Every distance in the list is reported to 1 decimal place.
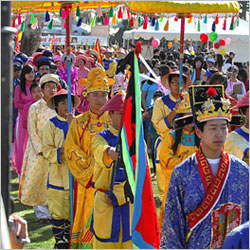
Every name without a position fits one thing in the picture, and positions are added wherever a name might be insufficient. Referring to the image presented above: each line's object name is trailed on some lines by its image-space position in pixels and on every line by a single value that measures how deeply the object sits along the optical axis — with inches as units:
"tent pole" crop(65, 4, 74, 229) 409.7
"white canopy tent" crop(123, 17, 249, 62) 1546.8
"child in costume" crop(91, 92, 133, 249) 334.6
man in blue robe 244.7
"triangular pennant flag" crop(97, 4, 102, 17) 480.3
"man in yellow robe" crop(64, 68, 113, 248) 385.9
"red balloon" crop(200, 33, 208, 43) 1395.8
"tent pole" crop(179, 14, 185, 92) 494.9
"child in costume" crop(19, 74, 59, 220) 494.4
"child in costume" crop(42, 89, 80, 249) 410.5
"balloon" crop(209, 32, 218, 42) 1273.8
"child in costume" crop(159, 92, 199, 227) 377.7
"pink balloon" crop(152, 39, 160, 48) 1465.9
